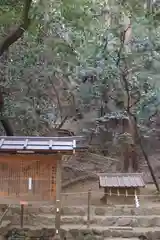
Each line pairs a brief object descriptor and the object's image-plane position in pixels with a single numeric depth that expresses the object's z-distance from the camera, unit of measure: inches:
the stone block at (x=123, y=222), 469.9
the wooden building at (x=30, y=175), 380.5
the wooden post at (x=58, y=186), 378.9
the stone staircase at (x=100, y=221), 433.1
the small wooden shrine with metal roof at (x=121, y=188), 512.7
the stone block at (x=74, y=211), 504.7
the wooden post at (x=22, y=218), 425.2
